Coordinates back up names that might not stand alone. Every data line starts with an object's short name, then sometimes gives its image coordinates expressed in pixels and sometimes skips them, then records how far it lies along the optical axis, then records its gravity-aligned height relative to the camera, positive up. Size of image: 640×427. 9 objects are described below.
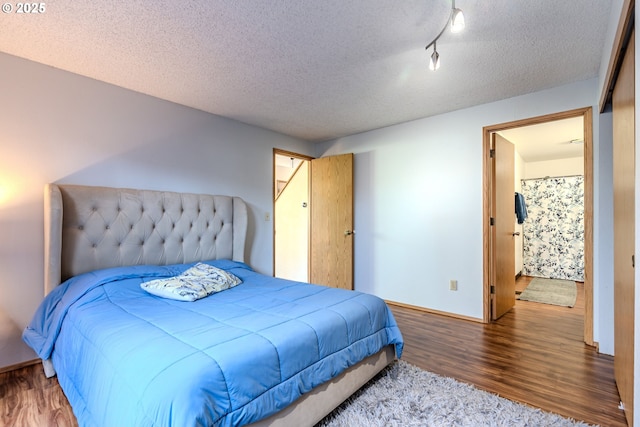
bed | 1.11 -0.58
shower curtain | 5.34 -0.24
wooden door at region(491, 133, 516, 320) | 3.21 -0.11
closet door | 1.46 -0.04
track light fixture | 1.49 +1.03
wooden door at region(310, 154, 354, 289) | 4.14 -0.07
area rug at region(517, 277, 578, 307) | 4.00 -1.17
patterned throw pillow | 2.02 -0.51
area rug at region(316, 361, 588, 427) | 1.59 -1.13
